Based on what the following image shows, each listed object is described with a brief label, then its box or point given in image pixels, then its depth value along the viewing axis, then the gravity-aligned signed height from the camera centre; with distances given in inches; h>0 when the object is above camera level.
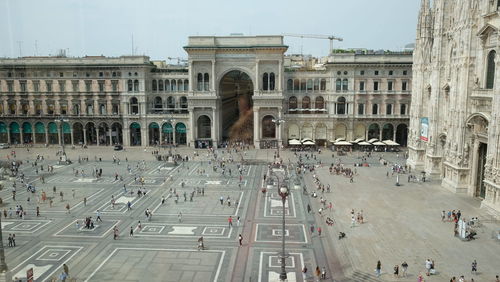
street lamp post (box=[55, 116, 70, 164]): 2504.9 -181.6
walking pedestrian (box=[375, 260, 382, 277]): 1025.5 -375.7
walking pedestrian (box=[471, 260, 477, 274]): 1029.2 -375.7
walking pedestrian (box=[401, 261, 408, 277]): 1028.4 -379.1
